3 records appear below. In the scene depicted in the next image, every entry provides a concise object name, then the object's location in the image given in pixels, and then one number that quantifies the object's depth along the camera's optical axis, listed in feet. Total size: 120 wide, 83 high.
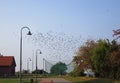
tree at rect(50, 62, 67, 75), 252.81
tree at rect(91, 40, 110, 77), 119.17
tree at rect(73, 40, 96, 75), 142.56
